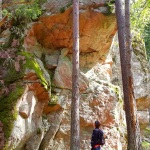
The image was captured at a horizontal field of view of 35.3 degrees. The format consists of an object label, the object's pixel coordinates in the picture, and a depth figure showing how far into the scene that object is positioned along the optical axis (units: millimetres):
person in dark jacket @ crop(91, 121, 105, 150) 8945
